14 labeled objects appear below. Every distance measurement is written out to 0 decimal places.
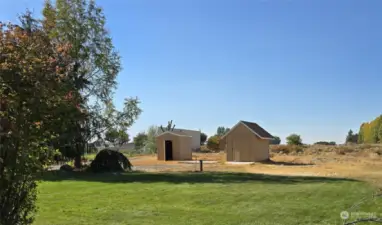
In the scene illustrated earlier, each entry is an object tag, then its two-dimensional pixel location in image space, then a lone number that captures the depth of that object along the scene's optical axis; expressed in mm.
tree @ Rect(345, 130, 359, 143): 90162
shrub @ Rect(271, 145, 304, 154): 48688
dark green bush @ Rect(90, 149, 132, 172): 22236
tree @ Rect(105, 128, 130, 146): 24625
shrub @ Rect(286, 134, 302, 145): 61478
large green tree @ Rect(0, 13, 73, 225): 3777
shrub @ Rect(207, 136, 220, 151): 58812
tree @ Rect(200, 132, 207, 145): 75575
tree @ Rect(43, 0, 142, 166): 22438
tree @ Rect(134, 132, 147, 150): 58878
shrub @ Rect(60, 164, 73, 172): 21462
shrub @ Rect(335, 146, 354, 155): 43138
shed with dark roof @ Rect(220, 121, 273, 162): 32750
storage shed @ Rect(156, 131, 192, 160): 39031
